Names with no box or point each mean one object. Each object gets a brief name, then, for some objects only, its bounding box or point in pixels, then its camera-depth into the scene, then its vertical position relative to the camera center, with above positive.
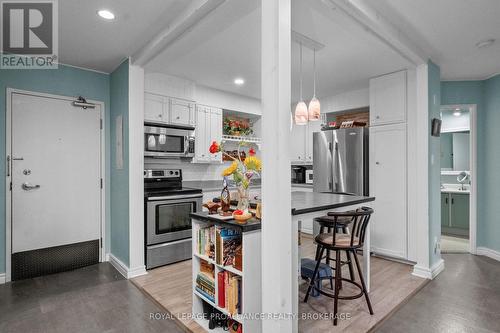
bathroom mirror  5.22 +0.48
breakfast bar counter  1.80 -0.38
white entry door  3.06 -0.07
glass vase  2.04 -0.24
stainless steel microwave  3.58 +0.34
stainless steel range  3.29 -0.63
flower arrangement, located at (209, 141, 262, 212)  2.00 -0.05
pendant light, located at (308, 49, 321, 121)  2.74 +0.57
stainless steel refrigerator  3.85 +0.08
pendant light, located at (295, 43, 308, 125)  2.79 +0.54
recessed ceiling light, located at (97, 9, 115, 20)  2.19 +1.25
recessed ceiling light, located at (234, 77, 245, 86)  3.98 +1.27
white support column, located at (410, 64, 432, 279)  3.12 -0.04
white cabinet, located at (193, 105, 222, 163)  4.25 +0.56
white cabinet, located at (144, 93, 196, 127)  3.53 +0.77
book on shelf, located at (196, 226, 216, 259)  2.04 -0.58
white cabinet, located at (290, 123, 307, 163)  5.30 +0.46
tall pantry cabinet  3.50 +0.03
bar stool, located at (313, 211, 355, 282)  2.56 -0.54
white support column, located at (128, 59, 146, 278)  3.10 -0.04
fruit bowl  1.84 -0.34
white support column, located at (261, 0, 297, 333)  1.63 +0.03
